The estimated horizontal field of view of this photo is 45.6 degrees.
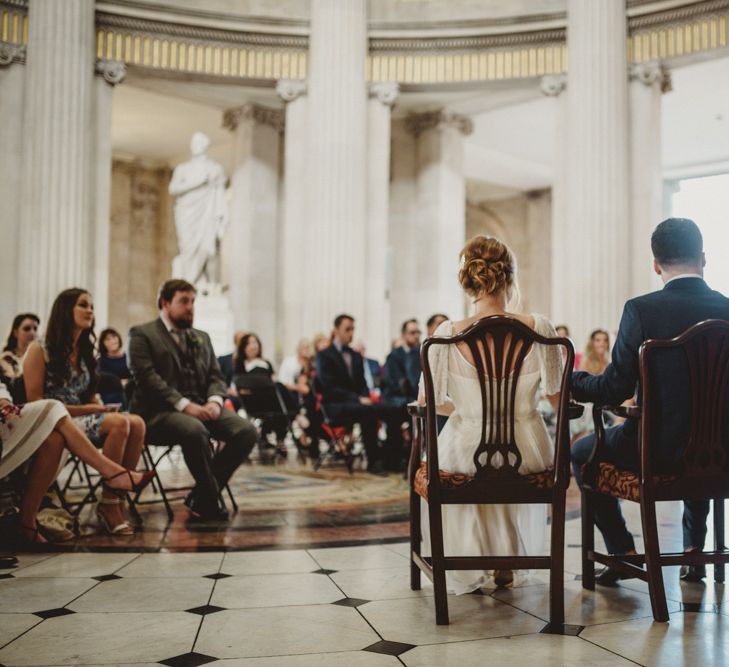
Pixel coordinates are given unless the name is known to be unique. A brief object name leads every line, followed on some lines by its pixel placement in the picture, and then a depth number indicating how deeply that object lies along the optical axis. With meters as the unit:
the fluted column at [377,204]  11.95
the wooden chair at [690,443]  3.01
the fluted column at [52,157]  10.36
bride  3.20
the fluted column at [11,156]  10.48
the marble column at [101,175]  11.04
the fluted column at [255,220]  13.77
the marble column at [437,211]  14.20
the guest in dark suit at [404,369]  7.86
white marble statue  12.30
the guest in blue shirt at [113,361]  8.12
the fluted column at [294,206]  11.78
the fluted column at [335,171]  11.42
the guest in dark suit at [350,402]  7.67
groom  3.07
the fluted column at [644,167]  10.86
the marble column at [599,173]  10.77
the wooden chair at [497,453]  3.04
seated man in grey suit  5.15
